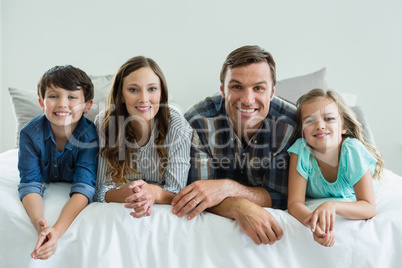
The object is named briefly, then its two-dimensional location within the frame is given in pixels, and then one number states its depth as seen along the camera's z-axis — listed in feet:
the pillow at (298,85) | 6.41
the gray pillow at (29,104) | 5.96
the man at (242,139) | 4.14
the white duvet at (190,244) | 3.43
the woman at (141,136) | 4.31
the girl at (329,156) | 3.95
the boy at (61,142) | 4.09
